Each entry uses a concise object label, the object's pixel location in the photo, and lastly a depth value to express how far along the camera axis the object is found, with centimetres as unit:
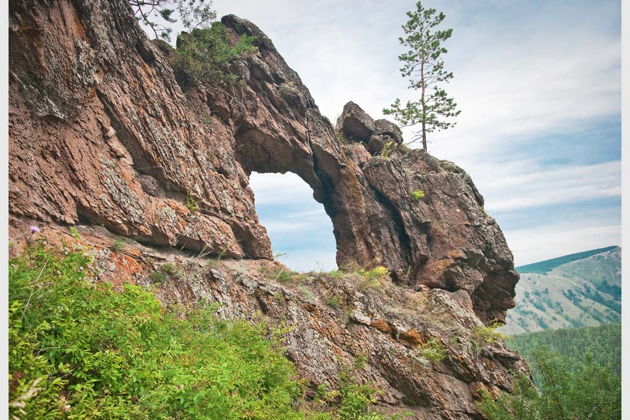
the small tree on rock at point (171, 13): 1524
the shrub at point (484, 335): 1473
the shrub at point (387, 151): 2399
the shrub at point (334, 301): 1362
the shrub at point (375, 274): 1624
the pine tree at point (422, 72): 2731
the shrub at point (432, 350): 1326
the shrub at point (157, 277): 993
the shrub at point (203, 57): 1581
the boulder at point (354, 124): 2508
